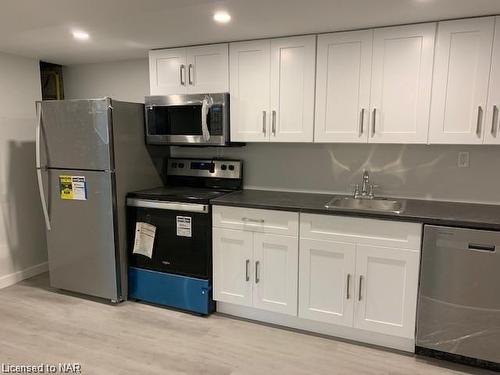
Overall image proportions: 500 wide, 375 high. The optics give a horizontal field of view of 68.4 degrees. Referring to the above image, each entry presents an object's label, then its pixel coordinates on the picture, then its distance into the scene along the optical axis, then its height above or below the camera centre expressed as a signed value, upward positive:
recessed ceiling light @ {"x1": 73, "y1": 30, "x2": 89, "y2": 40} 2.65 +0.79
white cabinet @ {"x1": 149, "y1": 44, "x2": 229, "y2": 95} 2.89 +0.60
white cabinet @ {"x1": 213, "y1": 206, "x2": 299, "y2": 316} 2.56 -0.83
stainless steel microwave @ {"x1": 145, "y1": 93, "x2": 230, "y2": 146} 2.89 +0.19
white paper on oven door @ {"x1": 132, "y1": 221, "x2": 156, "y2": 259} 2.94 -0.76
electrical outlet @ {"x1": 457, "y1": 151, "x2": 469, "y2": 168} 2.61 -0.09
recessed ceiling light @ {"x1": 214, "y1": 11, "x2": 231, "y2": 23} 2.19 +0.78
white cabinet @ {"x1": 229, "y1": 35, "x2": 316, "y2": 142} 2.66 +0.41
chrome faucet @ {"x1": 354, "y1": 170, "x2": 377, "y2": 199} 2.82 -0.34
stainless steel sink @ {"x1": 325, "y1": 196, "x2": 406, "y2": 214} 2.68 -0.42
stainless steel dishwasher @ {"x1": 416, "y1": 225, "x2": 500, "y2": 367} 2.09 -0.86
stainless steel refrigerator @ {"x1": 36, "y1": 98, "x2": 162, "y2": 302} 2.86 -0.32
